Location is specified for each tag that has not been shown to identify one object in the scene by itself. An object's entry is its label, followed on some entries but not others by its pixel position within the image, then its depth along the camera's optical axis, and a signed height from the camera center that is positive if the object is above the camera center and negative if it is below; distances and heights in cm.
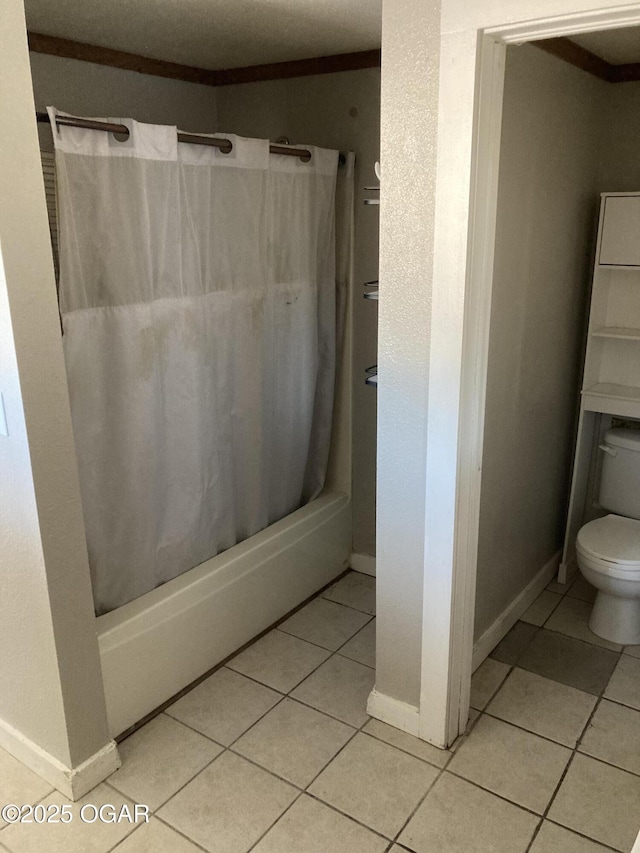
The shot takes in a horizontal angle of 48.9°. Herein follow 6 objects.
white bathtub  223 -133
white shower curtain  206 -36
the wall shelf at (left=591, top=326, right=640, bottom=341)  276 -43
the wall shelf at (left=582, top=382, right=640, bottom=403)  284 -67
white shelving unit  269 -47
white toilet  262 -119
